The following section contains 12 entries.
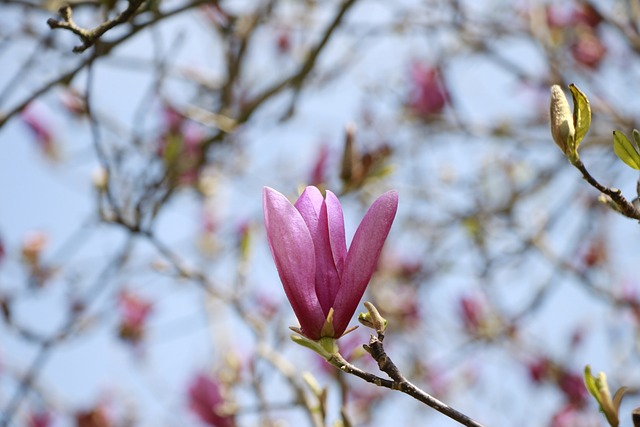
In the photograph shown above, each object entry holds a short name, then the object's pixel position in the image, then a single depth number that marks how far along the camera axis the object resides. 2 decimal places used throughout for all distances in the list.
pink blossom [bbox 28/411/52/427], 5.73
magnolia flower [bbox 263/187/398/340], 1.57
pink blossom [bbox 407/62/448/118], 6.08
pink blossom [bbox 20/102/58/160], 6.63
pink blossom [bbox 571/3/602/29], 5.96
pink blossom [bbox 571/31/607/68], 6.30
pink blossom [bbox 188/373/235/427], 4.11
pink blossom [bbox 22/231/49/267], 4.49
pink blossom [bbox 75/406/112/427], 5.38
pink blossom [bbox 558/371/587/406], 5.25
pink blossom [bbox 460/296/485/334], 6.56
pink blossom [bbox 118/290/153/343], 6.48
